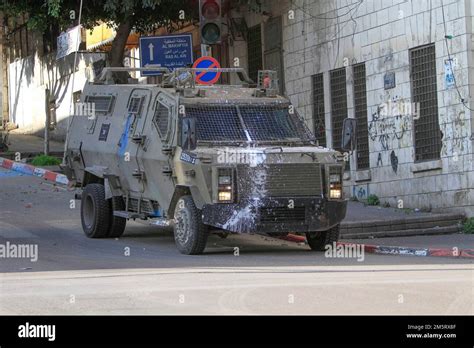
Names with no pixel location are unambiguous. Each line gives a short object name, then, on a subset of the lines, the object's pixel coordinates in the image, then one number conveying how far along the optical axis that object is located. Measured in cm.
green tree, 2756
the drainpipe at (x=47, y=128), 3138
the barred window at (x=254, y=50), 2802
